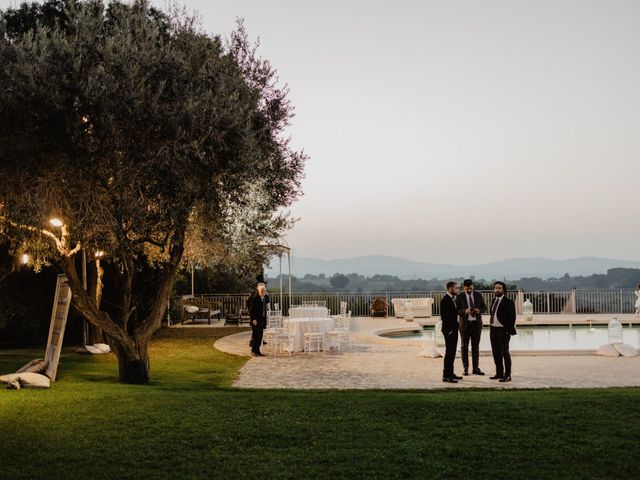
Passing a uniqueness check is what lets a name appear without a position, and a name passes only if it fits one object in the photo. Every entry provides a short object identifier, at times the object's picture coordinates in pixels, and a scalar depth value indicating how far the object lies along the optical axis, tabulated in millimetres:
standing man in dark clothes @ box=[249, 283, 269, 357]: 14945
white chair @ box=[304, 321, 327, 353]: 15562
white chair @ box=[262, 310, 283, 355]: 15430
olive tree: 8148
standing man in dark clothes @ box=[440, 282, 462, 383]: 10484
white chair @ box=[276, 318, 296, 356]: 15543
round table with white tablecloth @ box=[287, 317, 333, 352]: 15672
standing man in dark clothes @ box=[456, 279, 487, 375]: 11262
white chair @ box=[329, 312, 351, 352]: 15484
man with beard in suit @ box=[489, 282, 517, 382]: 10656
